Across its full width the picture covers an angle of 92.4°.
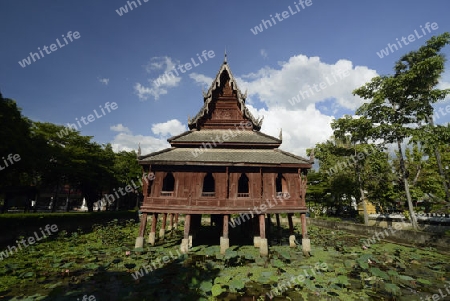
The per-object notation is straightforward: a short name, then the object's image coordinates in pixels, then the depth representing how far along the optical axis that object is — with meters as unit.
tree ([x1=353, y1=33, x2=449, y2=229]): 17.44
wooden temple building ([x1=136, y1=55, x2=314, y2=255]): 14.25
